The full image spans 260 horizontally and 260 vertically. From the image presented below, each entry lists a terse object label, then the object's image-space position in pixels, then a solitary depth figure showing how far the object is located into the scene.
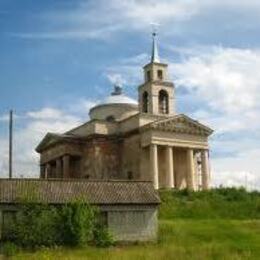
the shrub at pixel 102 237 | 40.62
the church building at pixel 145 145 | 69.88
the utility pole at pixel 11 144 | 53.23
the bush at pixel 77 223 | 39.97
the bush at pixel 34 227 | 39.56
